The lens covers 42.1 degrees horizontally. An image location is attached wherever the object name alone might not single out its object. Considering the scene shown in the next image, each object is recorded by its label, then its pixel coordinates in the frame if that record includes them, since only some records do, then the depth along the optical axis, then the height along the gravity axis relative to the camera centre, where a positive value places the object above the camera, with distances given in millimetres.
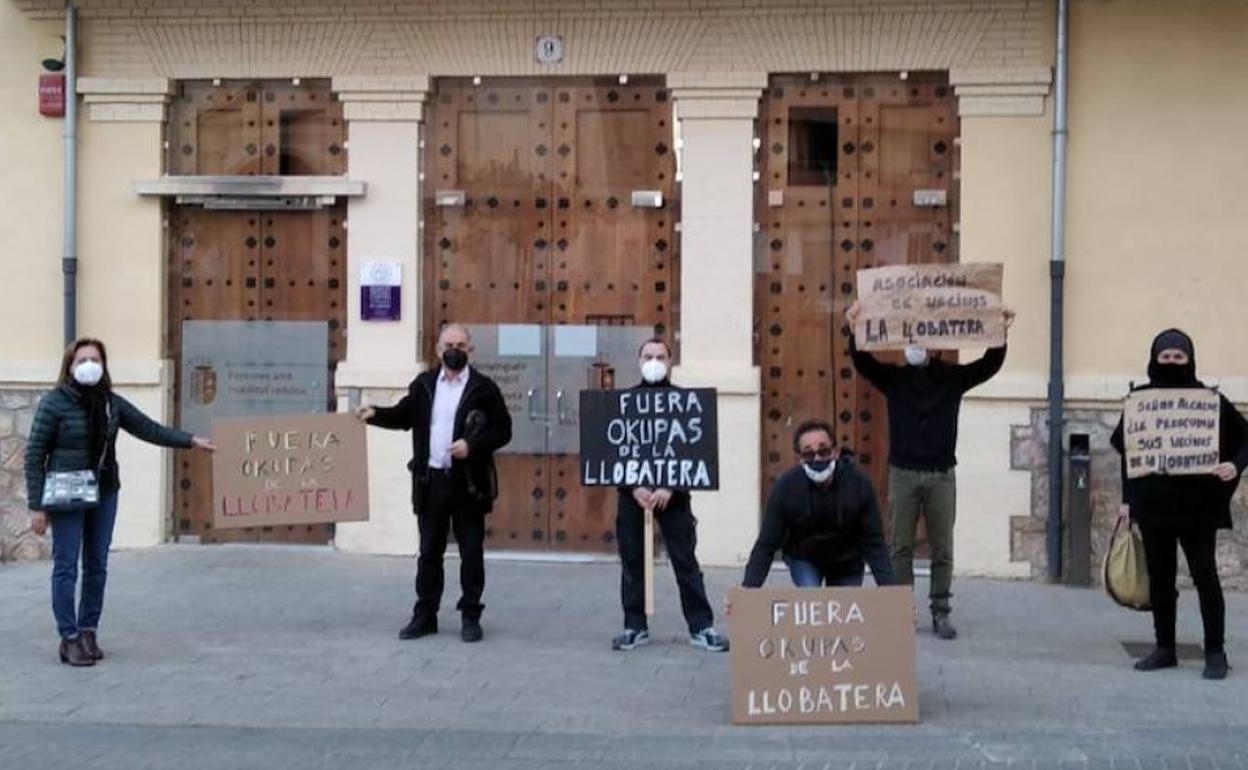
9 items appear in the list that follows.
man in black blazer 9453 -854
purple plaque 12297 +182
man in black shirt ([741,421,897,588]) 8023 -993
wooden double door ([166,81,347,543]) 12523 +608
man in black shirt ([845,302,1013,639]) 9547 -748
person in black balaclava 8648 -1022
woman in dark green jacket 8758 -792
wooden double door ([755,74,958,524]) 11984 +722
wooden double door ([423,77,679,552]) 12234 +482
